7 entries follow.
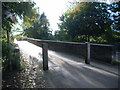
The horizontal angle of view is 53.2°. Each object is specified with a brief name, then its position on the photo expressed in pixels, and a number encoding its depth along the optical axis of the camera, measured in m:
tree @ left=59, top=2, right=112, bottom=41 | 16.55
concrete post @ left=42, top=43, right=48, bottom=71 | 5.00
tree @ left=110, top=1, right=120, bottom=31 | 17.77
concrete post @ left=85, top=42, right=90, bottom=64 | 6.04
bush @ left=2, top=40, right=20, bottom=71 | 4.76
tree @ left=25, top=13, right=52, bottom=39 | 32.28
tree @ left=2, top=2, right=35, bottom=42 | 4.54
